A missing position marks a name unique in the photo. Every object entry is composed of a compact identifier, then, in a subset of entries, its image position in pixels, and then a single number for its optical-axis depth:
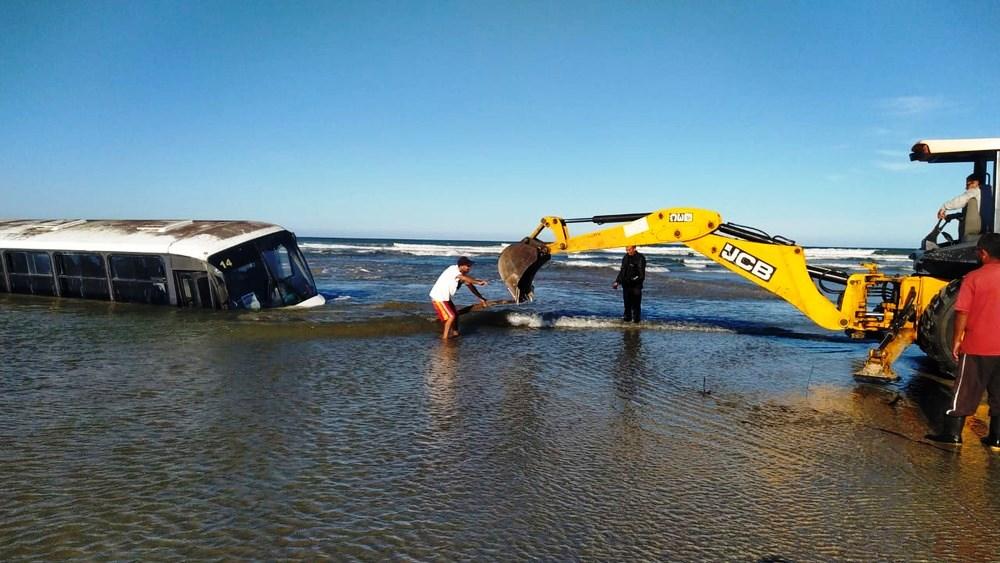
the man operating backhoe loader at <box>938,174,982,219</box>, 7.77
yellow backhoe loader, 7.60
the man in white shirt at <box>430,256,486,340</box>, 10.80
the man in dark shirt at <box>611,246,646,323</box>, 12.74
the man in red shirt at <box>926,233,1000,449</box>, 5.45
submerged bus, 13.17
